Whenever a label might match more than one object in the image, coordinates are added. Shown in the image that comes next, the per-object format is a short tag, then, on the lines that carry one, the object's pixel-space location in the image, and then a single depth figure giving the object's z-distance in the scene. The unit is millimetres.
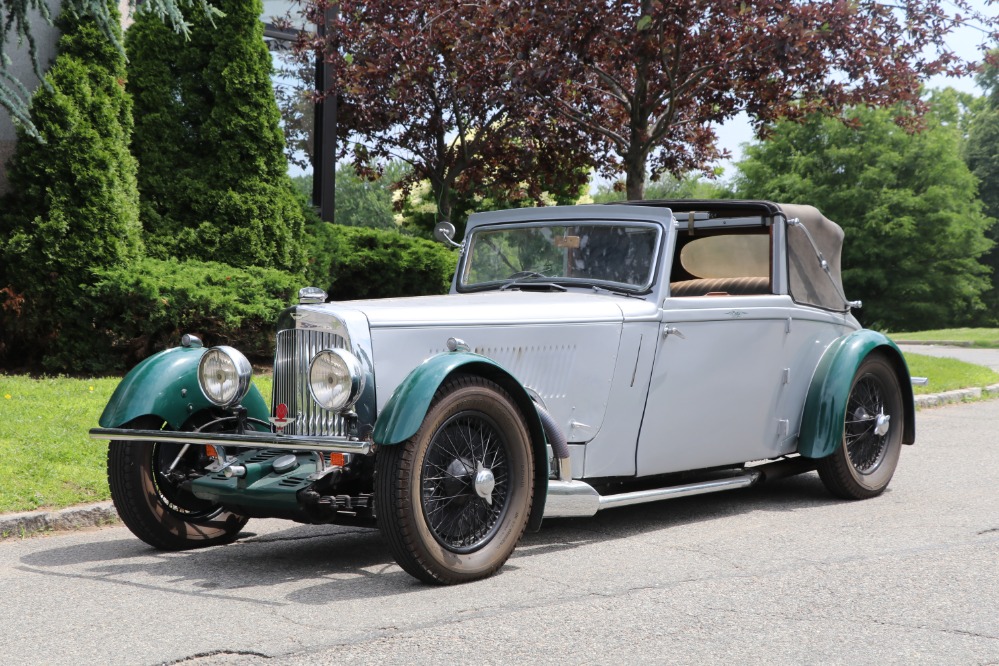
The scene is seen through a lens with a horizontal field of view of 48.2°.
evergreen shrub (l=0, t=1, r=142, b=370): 9914
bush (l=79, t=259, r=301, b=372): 9586
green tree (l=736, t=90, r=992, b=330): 37562
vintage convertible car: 4715
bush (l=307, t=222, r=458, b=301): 13430
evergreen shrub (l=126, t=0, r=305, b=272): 11234
